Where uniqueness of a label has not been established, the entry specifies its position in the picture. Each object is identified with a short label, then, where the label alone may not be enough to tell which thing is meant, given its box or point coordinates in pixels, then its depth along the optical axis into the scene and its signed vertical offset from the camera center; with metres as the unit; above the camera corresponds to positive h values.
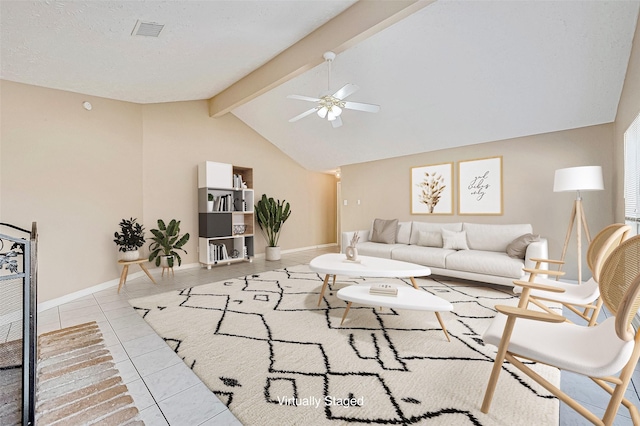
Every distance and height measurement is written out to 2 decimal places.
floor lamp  3.22 +0.34
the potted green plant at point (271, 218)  6.02 -0.12
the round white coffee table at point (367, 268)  2.66 -0.56
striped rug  1.43 -1.03
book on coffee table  2.34 -0.66
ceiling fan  2.88 +1.16
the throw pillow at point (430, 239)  4.65 -0.46
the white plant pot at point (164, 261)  4.73 -0.82
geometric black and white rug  1.45 -1.03
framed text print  4.61 +0.42
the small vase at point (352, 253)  3.16 -0.47
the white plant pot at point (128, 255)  3.74 -0.56
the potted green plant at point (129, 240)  3.74 -0.36
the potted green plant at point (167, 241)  4.35 -0.43
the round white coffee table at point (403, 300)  2.08 -0.70
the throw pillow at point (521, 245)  3.61 -0.45
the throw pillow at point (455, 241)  4.38 -0.47
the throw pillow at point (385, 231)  5.19 -0.37
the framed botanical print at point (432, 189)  5.14 +0.43
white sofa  3.47 -0.60
